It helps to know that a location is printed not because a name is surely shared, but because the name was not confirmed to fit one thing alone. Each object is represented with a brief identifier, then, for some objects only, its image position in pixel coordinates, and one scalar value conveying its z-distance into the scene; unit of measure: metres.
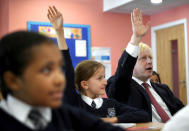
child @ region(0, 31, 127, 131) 0.73
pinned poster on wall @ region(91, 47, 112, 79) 5.84
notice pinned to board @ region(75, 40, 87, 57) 5.59
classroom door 5.71
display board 5.39
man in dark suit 2.14
